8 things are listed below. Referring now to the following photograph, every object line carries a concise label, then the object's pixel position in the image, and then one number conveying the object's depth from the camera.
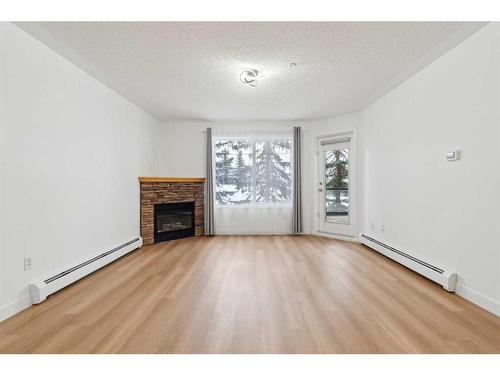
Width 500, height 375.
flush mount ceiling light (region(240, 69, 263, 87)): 3.08
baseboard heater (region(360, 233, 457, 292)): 2.51
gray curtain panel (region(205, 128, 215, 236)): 5.40
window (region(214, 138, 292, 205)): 5.53
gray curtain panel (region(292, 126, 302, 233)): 5.38
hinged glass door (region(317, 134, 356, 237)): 4.91
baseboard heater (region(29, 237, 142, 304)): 2.30
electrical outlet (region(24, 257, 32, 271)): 2.25
